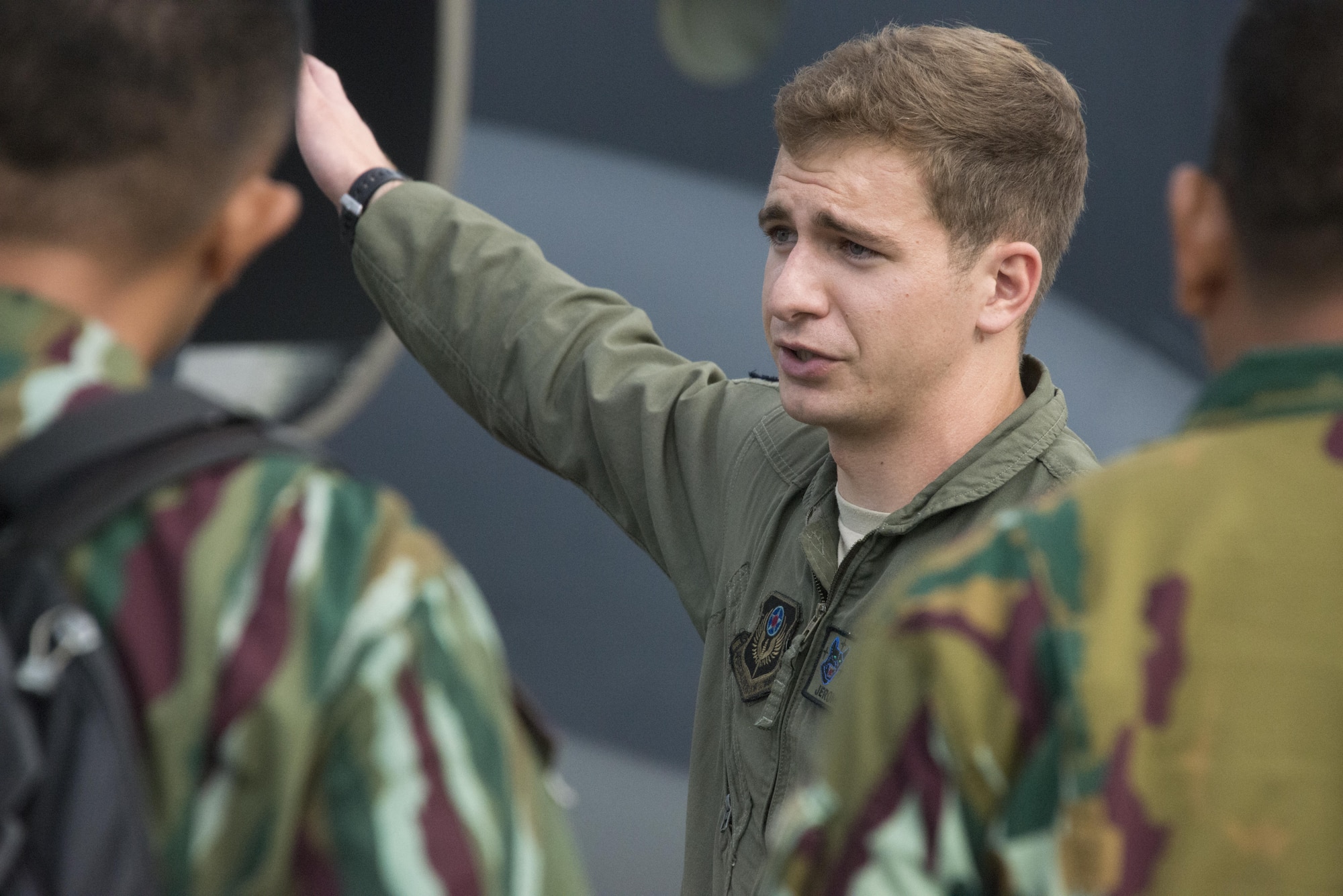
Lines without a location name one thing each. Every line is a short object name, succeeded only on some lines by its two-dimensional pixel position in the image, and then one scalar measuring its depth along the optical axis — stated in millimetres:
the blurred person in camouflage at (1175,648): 5661
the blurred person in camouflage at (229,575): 5583
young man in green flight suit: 6423
